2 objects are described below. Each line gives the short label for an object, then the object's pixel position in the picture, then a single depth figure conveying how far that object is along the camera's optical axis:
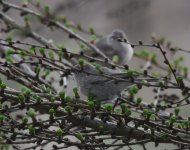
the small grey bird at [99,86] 7.52
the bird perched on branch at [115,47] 13.41
